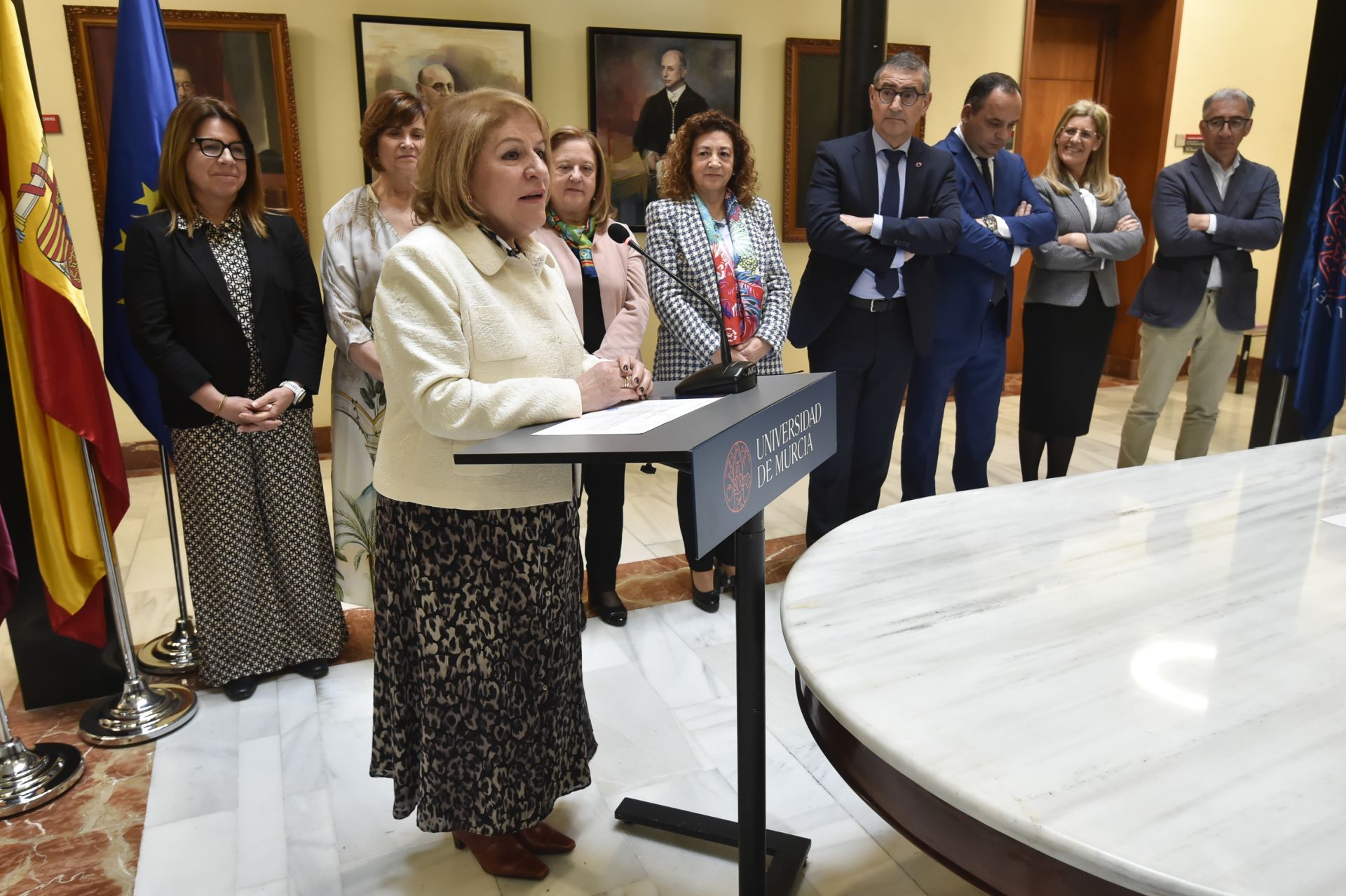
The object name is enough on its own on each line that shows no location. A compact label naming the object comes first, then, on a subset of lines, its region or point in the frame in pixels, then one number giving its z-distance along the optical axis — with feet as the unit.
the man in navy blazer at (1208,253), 11.97
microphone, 4.66
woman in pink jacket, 8.57
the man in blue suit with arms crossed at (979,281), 10.59
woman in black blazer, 7.37
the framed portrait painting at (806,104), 17.31
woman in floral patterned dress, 8.17
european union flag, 7.93
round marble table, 2.32
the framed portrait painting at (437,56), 14.80
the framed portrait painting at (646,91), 16.16
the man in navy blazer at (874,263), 9.81
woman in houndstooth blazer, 9.25
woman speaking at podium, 4.57
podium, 3.41
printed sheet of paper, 3.77
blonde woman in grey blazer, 11.44
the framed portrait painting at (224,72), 13.52
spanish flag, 6.80
